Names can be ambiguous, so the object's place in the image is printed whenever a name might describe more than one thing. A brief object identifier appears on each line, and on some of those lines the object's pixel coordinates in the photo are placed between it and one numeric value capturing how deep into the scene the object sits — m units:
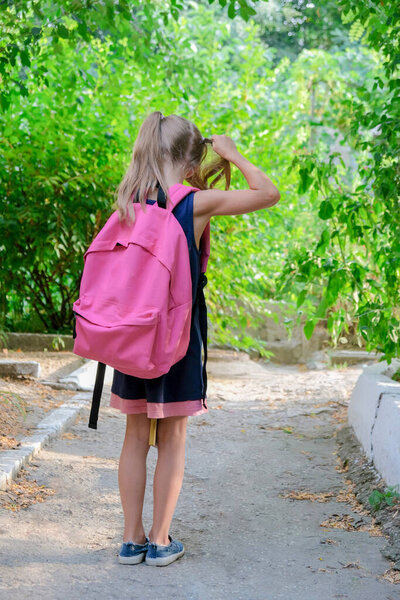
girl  2.61
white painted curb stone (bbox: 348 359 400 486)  3.51
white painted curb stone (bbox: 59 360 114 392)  6.01
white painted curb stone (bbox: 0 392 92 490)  3.43
